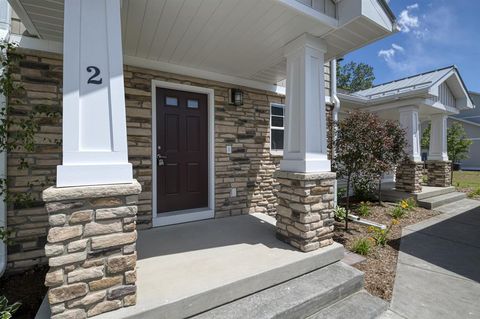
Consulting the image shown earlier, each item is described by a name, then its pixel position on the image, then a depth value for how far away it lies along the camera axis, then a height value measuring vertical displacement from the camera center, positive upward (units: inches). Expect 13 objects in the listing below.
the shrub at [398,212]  207.6 -48.3
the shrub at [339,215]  191.3 -46.1
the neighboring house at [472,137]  716.7 +61.0
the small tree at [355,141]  156.4 +11.4
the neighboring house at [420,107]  258.4 +60.5
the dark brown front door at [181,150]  147.9 +5.0
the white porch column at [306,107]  113.2 +24.9
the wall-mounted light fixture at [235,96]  165.0 +42.8
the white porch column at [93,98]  66.7 +17.5
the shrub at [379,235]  150.4 -50.5
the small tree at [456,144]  441.4 +24.6
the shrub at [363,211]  209.8 -47.5
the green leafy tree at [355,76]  1097.4 +377.7
